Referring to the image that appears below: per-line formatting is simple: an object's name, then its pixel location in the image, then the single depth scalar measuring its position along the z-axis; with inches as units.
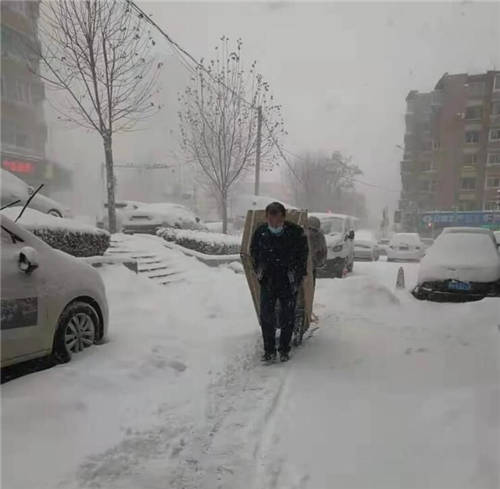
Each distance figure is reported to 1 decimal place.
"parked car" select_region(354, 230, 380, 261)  701.9
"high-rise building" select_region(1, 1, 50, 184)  1063.0
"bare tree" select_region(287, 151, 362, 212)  1120.8
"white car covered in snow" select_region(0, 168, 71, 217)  334.3
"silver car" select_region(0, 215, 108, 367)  130.2
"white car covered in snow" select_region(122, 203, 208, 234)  546.3
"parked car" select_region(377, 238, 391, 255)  698.0
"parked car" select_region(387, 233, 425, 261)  530.9
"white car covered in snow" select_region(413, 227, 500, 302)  258.1
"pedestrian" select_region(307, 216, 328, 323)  189.6
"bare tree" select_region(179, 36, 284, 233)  555.8
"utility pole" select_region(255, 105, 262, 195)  569.6
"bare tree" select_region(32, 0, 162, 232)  395.9
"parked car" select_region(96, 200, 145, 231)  563.8
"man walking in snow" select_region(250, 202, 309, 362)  153.9
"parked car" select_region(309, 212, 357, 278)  422.6
